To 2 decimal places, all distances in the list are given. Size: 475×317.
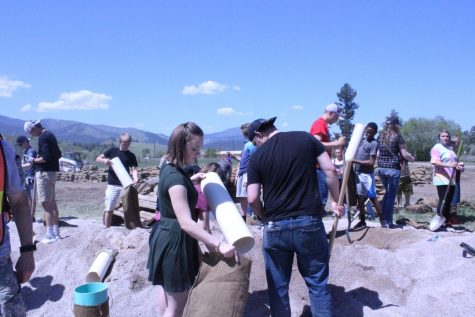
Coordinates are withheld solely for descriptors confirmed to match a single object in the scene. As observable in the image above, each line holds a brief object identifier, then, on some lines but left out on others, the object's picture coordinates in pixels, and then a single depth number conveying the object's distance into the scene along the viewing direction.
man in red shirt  5.39
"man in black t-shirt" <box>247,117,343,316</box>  3.43
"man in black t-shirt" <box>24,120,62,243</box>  6.52
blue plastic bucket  3.69
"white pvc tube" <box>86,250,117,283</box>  5.34
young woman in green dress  2.98
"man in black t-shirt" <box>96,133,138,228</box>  6.79
